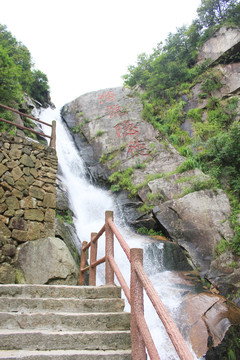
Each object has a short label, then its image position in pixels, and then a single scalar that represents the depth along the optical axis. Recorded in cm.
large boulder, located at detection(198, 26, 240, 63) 1434
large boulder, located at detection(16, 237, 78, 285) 454
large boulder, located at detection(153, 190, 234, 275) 774
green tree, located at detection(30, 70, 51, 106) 1714
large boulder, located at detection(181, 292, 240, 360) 424
